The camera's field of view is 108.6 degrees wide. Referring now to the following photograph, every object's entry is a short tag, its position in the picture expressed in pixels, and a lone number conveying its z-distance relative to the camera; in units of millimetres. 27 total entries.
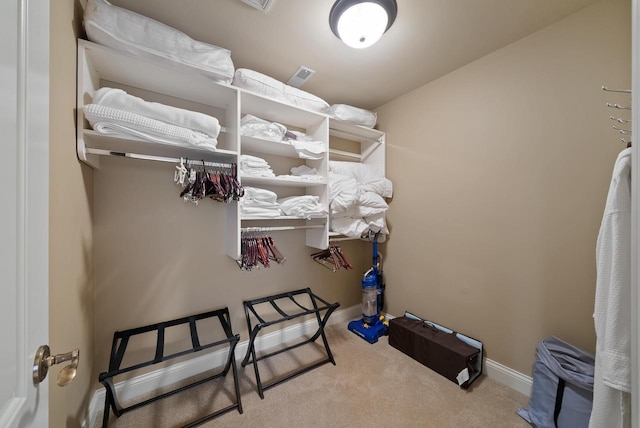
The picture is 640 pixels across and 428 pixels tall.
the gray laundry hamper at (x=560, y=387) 1217
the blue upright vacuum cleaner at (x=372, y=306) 2342
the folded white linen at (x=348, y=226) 2211
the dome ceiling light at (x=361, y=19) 1285
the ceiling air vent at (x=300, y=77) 1914
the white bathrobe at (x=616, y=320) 875
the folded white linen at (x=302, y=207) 1914
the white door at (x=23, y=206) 442
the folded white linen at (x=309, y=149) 1899
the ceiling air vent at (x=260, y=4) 1303
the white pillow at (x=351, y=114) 2168
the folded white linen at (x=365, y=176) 2330
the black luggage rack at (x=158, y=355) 1256
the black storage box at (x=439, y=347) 1692
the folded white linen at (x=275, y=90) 1677
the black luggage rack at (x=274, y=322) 1622
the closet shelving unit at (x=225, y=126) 1267
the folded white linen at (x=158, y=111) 1201
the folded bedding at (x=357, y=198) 2105
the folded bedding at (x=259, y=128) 1742
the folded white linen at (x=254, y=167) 1729
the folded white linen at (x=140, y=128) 1161
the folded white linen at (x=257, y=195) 1750
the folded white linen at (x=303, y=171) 2135
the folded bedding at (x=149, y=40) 1160
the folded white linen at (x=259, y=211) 1734
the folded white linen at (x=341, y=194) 2082
